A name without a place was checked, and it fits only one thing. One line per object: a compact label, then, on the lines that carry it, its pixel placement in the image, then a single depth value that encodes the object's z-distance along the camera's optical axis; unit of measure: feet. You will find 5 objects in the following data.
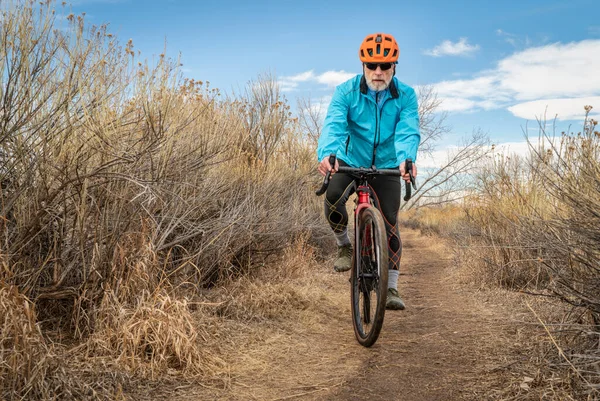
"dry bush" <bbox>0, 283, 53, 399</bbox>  8.32
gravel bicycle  12.47
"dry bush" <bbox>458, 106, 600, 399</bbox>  8.99
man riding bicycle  13.74
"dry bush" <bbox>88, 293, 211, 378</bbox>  10.36
